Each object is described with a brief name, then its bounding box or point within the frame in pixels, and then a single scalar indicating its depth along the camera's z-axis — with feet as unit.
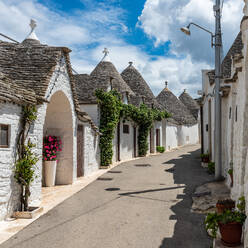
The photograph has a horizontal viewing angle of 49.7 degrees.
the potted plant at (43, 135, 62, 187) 32.81
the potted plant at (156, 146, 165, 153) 81.10
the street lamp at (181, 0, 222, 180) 33.91
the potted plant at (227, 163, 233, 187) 26.27
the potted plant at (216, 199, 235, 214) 18.34
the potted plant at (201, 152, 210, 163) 48.52
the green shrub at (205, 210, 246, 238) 14.53
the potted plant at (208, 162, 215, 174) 40.96
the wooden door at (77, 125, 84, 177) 39.65
